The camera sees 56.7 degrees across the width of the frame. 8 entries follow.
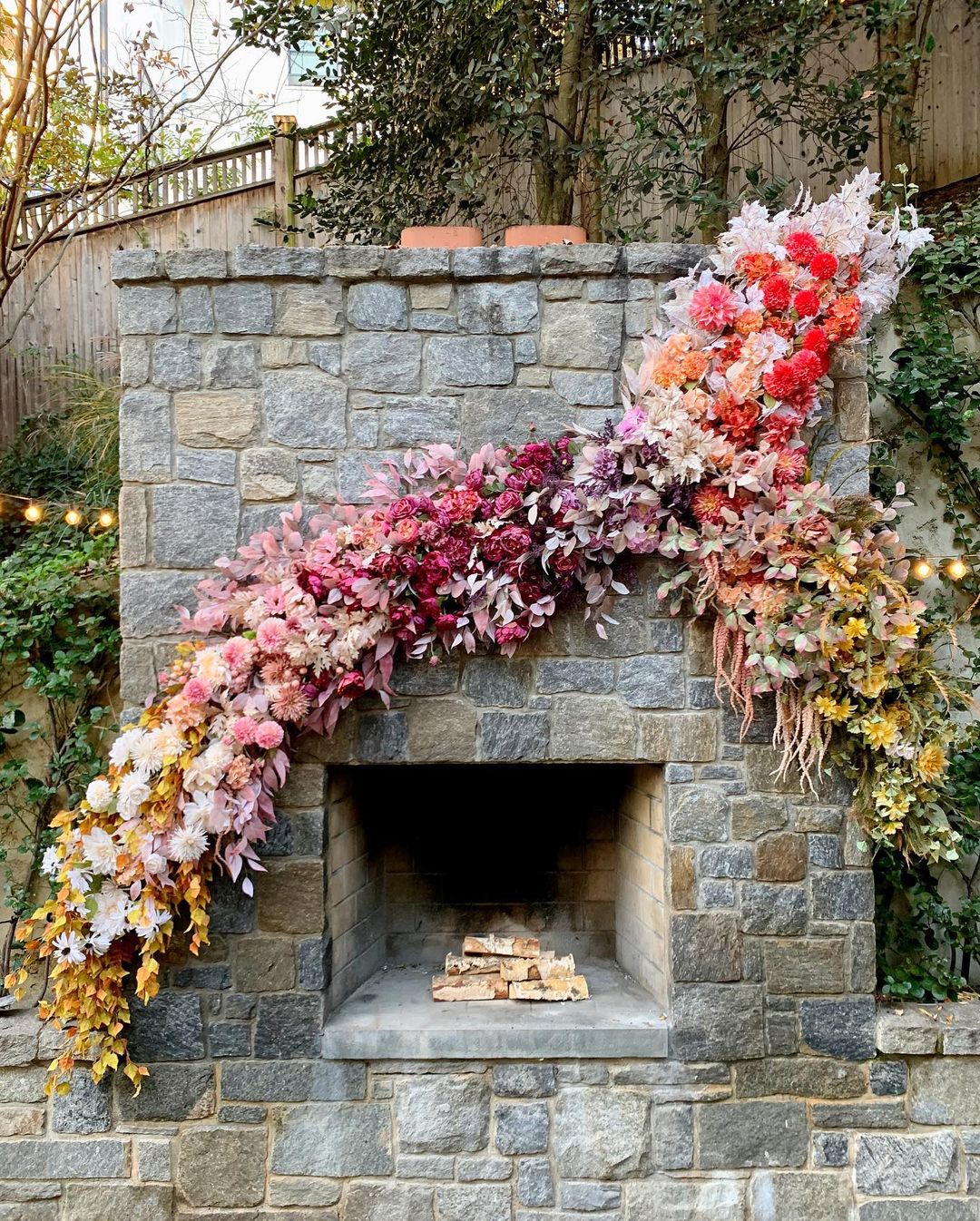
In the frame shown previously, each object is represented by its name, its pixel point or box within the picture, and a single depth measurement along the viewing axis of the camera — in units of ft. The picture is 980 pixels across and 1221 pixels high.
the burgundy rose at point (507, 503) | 8.80
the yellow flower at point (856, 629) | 8.57
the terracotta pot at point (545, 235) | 9.96
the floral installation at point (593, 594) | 8.59
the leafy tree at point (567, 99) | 13.48
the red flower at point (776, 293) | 8.89
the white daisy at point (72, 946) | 8.48
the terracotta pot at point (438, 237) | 9.98
